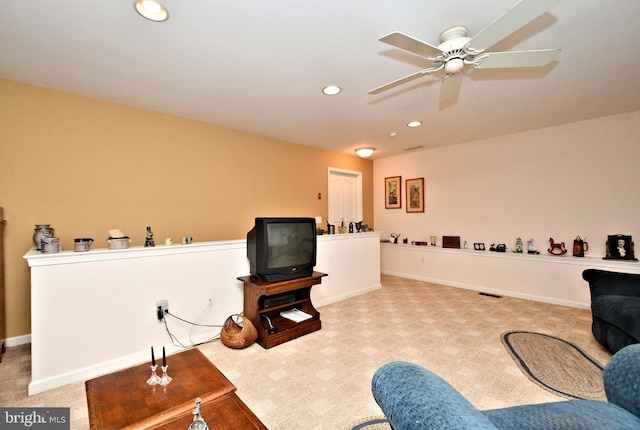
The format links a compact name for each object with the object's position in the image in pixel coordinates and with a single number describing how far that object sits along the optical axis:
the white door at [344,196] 5.27
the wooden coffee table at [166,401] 1.15
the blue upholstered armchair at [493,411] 0.71
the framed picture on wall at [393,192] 5.76
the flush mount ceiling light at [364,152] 4.70
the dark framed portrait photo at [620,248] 3.39
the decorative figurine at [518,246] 4.21
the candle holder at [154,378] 1.39
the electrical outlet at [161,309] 2.49
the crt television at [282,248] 2.70
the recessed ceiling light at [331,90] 2.61
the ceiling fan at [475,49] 1.38
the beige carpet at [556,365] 1.90
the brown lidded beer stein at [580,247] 3.69
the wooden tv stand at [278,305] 2.65
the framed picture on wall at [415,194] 5.42
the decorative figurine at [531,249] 4.08
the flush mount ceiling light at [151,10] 1.57
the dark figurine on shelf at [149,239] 2.56
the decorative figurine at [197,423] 1.02
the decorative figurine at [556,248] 3.88
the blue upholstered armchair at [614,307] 2.04
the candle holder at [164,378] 1.39
